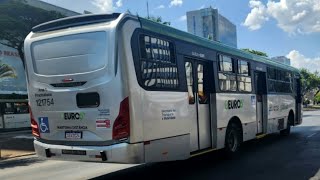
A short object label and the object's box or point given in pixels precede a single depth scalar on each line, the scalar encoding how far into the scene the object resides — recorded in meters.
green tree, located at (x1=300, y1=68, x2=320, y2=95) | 78.31
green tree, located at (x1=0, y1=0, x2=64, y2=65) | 19.67
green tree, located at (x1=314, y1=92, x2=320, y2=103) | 93.77
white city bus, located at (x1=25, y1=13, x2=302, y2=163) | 5.91
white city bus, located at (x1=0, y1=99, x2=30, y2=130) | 22.79
